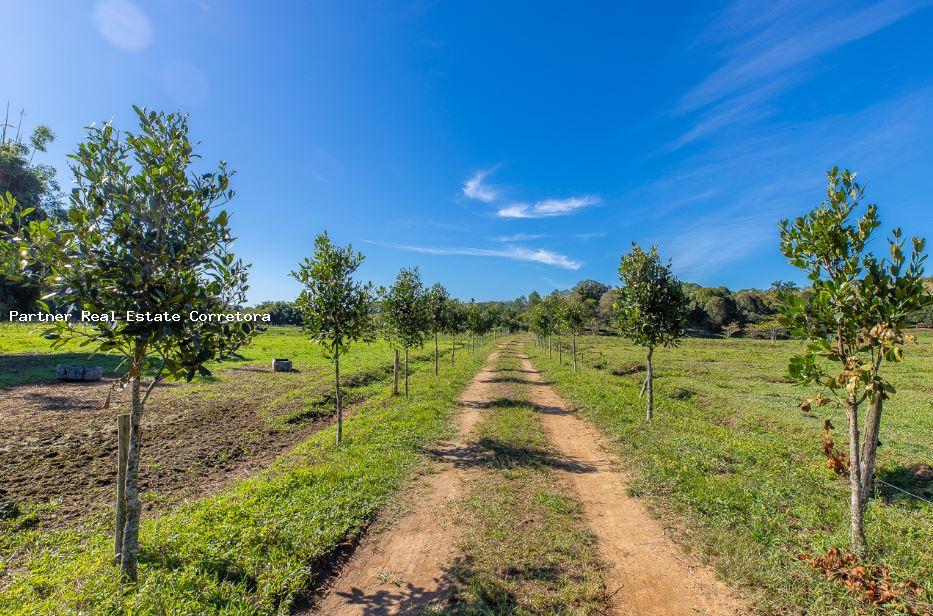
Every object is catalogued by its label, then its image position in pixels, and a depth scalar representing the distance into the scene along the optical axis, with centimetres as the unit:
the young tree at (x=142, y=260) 573
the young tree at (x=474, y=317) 4278
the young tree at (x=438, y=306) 2928
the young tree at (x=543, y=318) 4175
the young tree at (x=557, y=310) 3754
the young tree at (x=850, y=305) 633
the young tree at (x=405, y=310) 2191
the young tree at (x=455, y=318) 3390
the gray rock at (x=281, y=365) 3325
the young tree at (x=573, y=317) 3550
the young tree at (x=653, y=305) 1677
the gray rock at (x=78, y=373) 2402
